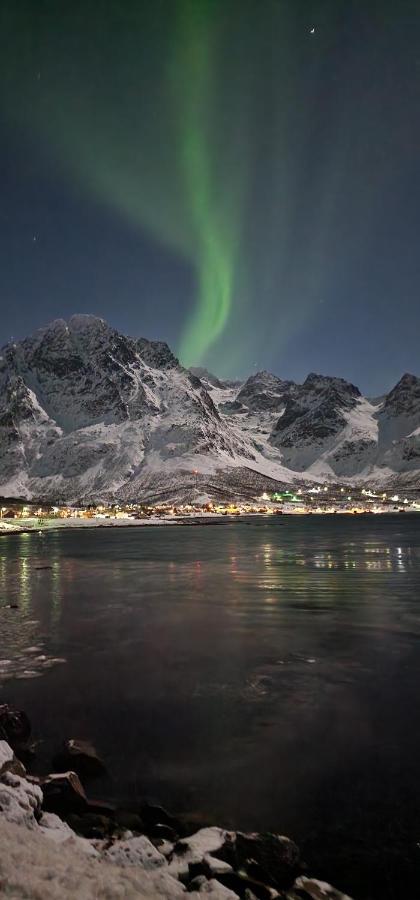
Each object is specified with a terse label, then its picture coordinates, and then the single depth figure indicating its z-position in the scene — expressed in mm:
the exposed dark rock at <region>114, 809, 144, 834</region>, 9133
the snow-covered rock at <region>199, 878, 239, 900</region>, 6914
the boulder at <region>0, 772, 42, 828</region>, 8461
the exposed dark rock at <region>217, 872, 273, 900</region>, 7141
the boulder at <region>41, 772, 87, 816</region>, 9523
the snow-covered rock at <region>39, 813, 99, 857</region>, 7844
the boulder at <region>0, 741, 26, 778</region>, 10180
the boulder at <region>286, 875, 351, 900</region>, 7234
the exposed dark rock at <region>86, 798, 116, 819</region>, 9596
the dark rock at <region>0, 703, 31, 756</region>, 12734
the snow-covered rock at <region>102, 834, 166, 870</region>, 7609
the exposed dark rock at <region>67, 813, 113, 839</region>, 8625
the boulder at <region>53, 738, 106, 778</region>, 11242
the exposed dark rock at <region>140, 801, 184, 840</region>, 9109
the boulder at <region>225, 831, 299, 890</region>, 7645
